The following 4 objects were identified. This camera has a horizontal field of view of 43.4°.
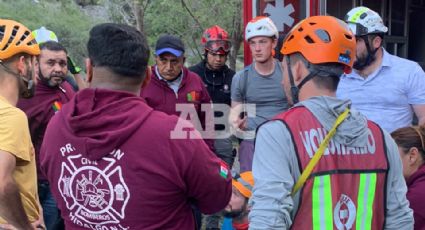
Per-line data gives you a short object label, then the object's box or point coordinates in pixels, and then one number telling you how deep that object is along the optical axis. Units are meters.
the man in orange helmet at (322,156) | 1.96
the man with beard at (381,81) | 3.88
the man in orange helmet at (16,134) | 2.53
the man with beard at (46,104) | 3.95
